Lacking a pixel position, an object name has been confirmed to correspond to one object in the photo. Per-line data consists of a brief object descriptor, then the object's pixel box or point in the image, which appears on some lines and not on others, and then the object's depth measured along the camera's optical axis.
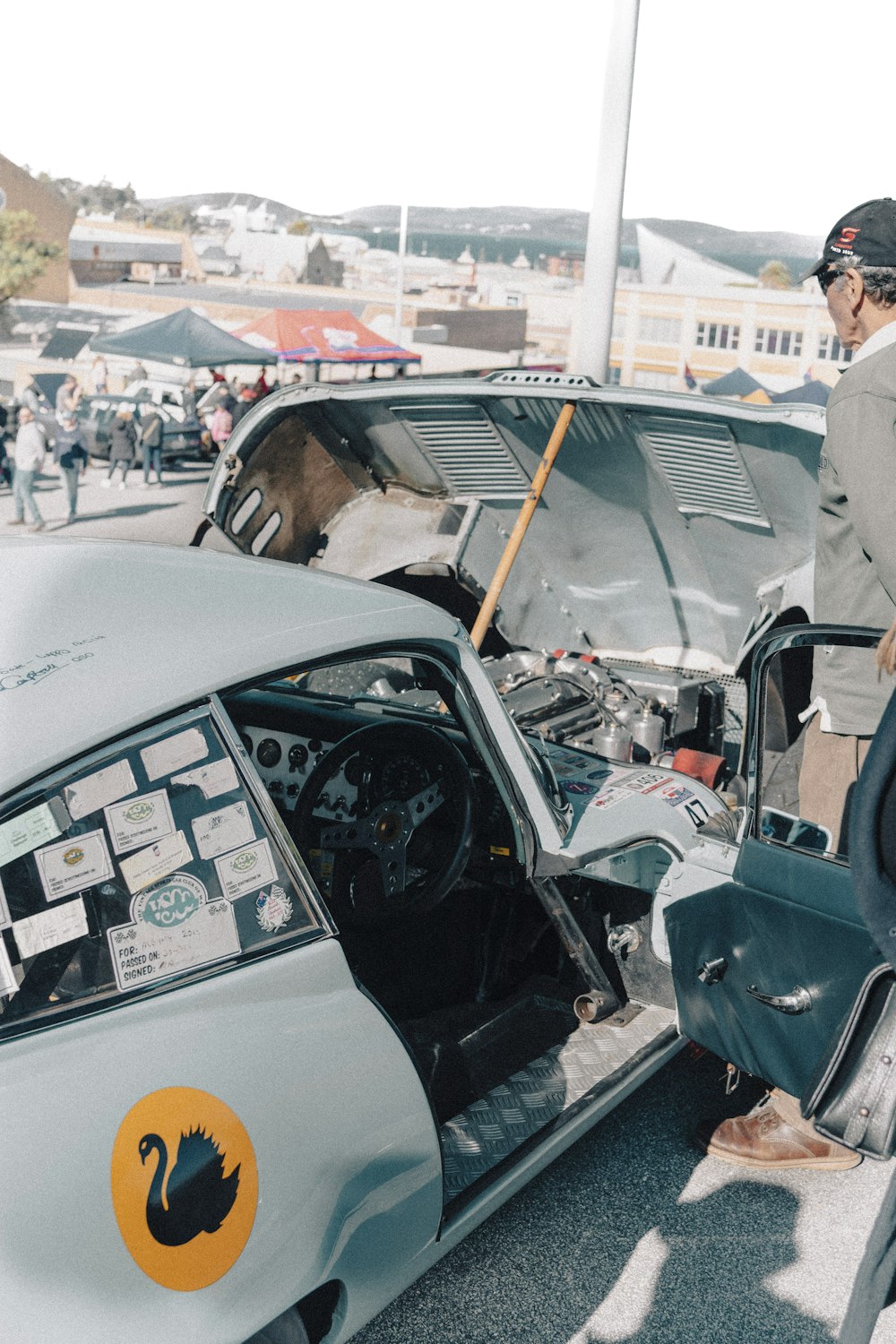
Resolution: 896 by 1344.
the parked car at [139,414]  23.36
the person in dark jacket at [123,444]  21.06
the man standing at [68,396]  20.01
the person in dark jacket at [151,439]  21.50
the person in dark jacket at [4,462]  19.70
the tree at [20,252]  52.91
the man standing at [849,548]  2.82
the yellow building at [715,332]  76.44
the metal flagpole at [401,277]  40.97
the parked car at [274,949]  1.83
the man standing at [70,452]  17.58
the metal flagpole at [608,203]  7.29
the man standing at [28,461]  16.27
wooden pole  5.31
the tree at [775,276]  128.93
